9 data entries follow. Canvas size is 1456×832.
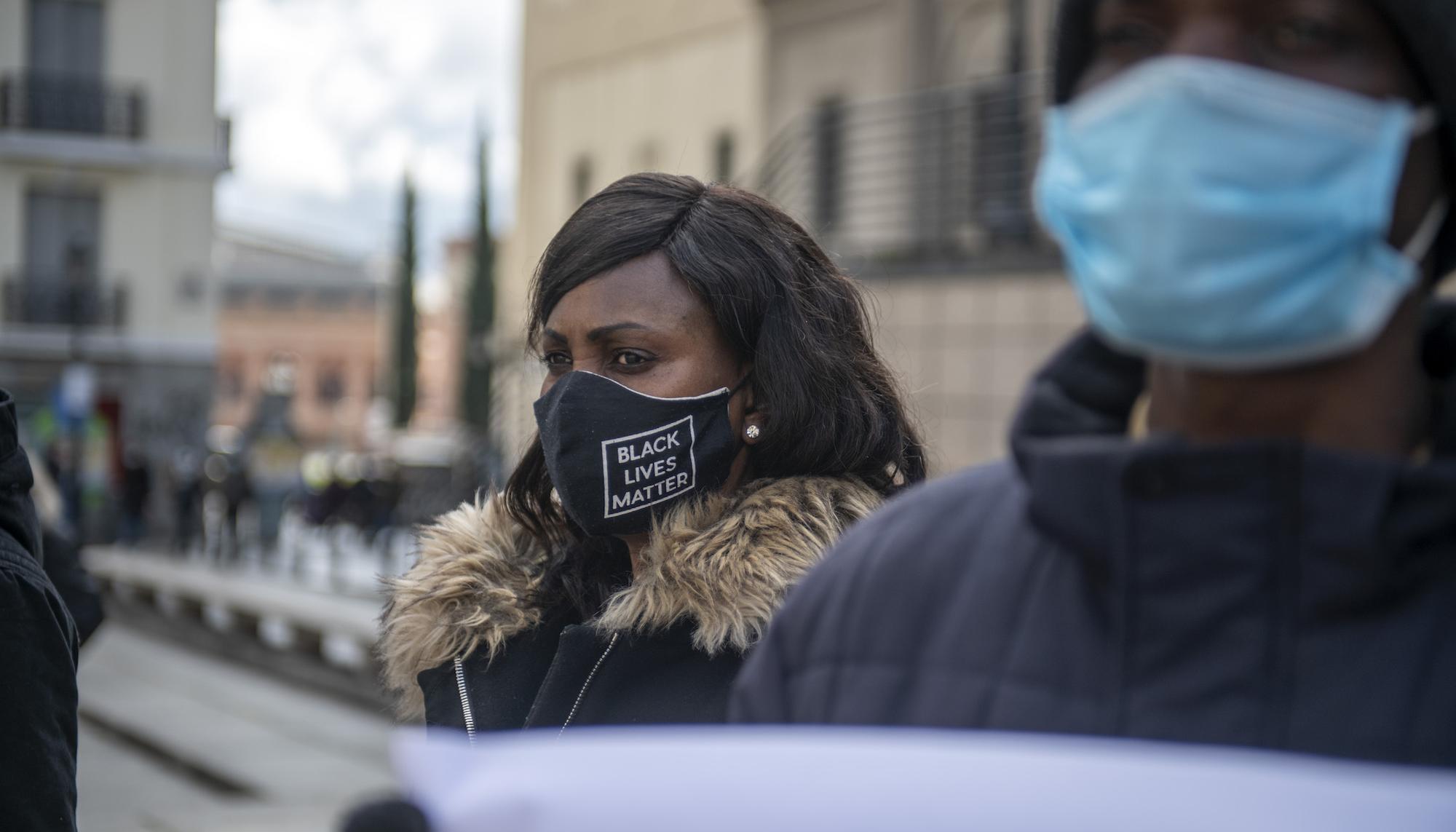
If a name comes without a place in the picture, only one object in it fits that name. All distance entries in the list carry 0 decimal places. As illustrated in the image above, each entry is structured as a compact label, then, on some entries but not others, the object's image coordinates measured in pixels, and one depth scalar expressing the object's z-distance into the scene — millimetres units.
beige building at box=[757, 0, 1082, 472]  11992
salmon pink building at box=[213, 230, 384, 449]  92375
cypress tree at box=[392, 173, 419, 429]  60031
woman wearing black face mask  2523
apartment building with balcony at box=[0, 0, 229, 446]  32219
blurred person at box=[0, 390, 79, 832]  2473
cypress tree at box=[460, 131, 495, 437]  46312
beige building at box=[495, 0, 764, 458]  26625
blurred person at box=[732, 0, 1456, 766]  1295
